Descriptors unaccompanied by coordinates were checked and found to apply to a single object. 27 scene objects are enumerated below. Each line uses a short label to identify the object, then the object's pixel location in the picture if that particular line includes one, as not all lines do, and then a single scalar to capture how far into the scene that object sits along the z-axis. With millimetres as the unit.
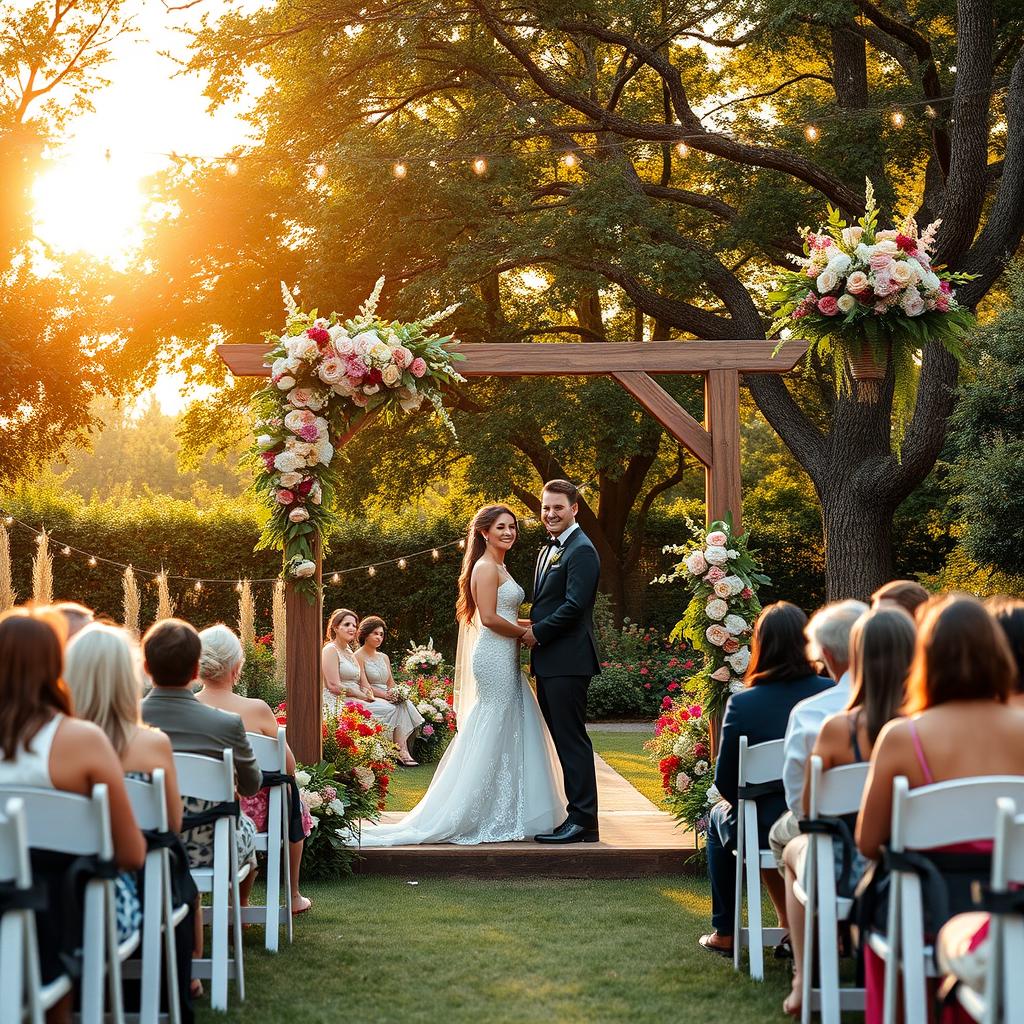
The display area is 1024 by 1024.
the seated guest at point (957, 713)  3273
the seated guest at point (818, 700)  4320
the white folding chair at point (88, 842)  3213
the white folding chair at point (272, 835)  5414
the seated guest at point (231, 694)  5387
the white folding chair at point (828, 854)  3977
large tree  15352
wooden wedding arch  7555
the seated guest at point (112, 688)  3783
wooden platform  7266
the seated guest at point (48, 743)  3293
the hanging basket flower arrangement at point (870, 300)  6625
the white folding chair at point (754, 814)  4930
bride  7609
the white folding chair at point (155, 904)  3801
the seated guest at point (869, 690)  3850
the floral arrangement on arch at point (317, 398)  7137
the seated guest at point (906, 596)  4824
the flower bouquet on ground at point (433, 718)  12898
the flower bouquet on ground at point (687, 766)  7215
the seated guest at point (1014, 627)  3871
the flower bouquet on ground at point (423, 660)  14134
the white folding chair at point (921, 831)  3158
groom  7480
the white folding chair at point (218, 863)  4531
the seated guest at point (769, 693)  5035
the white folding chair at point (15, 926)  2891
